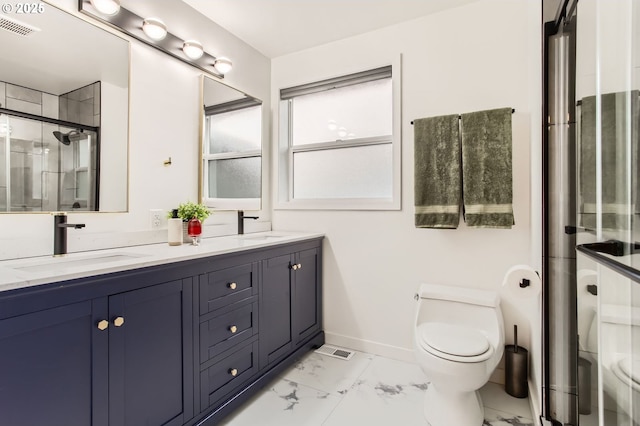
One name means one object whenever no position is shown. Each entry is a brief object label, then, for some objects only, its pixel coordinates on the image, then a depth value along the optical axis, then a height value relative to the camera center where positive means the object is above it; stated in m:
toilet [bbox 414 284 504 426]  1.47 -0.68
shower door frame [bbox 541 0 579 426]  1.15 -0.23
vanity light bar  1.58 +1.04
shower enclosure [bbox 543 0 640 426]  0.67 +0.00
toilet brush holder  1.83 -0.95
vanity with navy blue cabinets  0.94 -0.52
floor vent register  2.33 -1.08
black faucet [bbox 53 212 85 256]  1.42 -0.09
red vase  1.88 -0.10
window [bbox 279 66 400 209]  2.44 +0.59
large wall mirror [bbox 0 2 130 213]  1.32 +0.48
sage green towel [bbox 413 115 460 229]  1.97 +0.27
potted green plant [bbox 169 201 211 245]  1.89 -0.02
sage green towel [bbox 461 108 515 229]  1.84 +0.27
